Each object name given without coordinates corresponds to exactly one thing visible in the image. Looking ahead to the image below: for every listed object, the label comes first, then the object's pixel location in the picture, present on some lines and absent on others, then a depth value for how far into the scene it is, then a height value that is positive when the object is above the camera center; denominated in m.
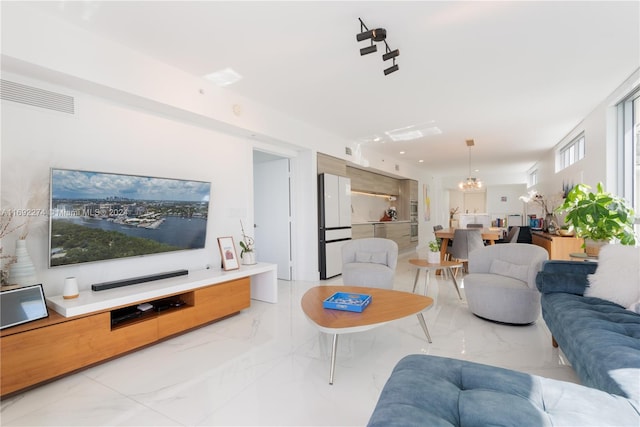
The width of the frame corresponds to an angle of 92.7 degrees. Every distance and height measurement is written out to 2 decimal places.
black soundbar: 2.70 -0.65
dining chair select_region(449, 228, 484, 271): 5.10 -0.55
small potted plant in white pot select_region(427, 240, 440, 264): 4.07 -0.60
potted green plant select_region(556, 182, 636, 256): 3.04 -0.13
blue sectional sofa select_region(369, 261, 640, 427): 1.04 -0.71
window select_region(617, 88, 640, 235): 3.80 +0.75
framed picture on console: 3.74 -0.52
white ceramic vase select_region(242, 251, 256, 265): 4.03 -0.61
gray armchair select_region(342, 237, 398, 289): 3.82 -0.71
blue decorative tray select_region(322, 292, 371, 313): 2.42 -0.76
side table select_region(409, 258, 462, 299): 3.95 -0.73
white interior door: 5.51 -0.03
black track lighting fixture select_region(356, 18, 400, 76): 2.40 +1.40
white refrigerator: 5.48 -0.18
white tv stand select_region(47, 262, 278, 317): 2.36 -0.71
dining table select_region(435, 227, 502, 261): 5.66 -0.52
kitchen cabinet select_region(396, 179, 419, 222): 9.77 +0.32
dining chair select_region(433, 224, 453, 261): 6.01 -0.89
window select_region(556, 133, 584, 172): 5.46 +1.11
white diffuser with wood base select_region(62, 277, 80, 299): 2.46 -0.61
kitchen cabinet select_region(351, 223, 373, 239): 6.77 -0.47
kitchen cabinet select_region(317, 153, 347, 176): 5.59 +0.89
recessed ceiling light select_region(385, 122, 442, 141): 5.48 +1.48
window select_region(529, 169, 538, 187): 9.96 +1.06
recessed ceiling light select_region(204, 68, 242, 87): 3.32 +1.51
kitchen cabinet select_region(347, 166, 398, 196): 7.43 +0.76
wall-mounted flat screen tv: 2.56 -0.02
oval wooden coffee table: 2.13 -0.79
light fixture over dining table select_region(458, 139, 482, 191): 8.11 +0.65
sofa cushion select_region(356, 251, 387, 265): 4.14 -0.64
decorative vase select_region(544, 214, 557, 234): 6.01 -0.29
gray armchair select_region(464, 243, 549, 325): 3.02 -0.77
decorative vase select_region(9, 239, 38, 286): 2.28 -0.41
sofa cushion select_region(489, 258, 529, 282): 3.24 -0.67
